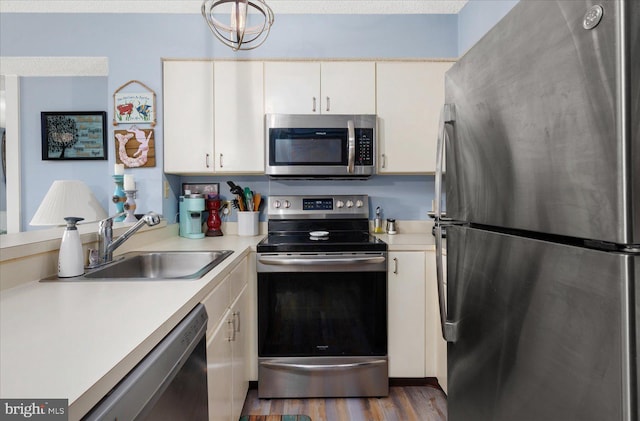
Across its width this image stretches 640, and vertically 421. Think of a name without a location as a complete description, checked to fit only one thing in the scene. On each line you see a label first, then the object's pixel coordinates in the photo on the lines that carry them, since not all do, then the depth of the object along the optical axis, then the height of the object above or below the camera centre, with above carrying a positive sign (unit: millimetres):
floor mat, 1869 -1077
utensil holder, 2496 -81
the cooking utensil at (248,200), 2547 +80
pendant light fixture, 1504 +825
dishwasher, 587 -338
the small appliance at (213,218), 2557 -45
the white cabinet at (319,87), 2375 +815
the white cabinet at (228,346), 1260 -557
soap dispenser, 1257 -142
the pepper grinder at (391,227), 2574 -124
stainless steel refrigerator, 599 -9
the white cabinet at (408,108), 2402 +676
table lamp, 2234 +53
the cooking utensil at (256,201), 2588 +73
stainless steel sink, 1769 -250
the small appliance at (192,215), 2420 -21
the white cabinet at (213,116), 2371 +629
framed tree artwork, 2828 +615
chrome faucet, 1496 -126
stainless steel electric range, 2031 -611
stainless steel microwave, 2324 +431
